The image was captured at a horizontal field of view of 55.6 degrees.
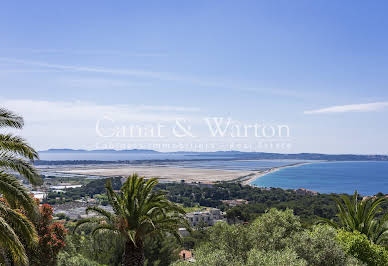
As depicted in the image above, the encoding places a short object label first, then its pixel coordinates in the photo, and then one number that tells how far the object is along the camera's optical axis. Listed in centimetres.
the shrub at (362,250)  1395
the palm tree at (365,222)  1680
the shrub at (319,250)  1175
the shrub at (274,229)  1288
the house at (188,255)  2644
